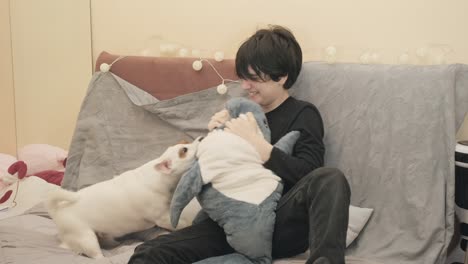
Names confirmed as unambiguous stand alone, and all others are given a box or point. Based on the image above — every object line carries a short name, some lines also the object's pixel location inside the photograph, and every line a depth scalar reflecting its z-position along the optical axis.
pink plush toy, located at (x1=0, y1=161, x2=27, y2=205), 1.94
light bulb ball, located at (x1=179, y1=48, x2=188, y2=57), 1.93
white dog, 1.36
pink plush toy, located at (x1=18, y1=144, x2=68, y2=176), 2.06
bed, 1.36
